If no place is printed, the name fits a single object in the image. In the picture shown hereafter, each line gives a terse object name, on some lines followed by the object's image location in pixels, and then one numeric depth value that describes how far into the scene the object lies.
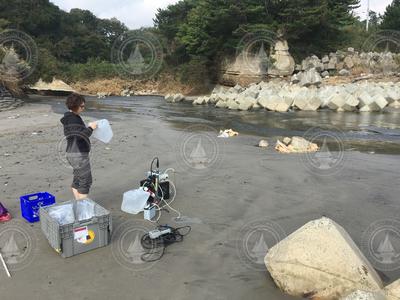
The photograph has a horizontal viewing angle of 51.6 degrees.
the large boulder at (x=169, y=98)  31.31
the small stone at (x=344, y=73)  31.97
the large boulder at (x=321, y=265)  3.63
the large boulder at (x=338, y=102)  21.28
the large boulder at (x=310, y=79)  28.86
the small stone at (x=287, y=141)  10.84
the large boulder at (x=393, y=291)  3.11
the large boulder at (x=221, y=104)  25.30
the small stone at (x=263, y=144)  11.30
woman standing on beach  5.16
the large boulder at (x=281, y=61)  33.56
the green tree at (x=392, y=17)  41.31
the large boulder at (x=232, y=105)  24.02
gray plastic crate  4.45
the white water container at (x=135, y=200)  5.86
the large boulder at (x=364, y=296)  2.94
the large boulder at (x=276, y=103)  22.00
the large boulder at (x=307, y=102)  21.83
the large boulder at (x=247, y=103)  23.34
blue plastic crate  5.39
